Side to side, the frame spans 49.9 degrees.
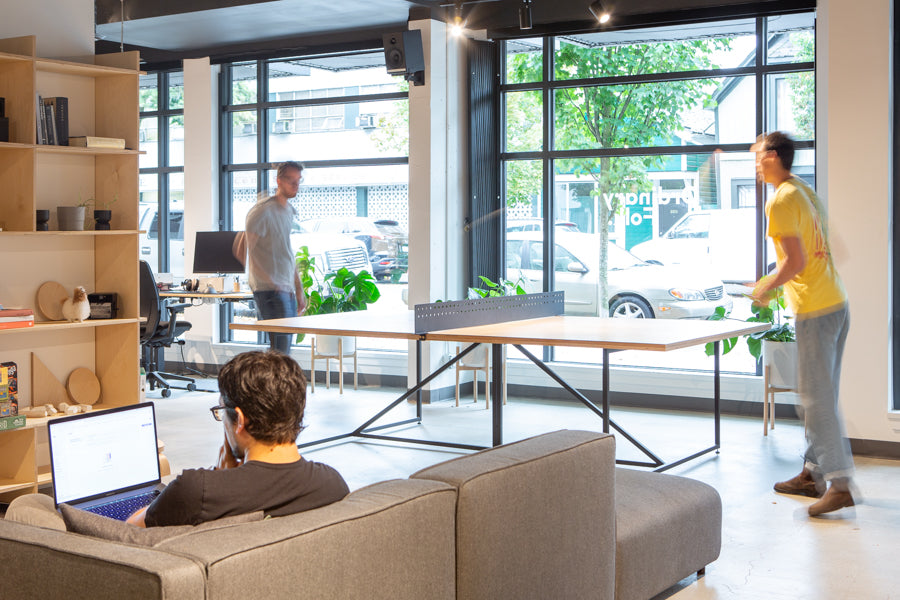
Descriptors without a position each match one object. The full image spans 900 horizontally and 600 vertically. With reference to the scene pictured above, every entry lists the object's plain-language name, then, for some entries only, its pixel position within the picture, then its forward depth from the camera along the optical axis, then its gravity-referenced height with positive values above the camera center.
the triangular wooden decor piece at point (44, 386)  4.78 -0.59
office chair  7.88 -0.51
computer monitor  8.94 +0.14
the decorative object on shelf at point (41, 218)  4.61 +0.24
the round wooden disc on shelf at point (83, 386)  4.94 -0.60
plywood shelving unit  4.54 +0.18
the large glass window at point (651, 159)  7.18 +0.82
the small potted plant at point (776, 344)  6.41 -0.57
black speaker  7.40 +1.65
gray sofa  1.68 -0.56
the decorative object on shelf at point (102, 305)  4.93 -0.19
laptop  2.72 -0.56
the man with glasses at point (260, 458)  1.98 -0.42
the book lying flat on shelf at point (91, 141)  4.75 +0.63
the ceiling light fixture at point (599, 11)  6.17 +1.67
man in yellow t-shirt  4.44 -0.26
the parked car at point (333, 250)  8.87 +0.15
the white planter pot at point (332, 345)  8.11 -0.67
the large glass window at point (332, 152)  8.69 +1.08
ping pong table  4.74 -0.36
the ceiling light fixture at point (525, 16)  6.43 +1.66
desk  8.58 -0.25
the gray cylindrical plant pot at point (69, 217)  4.72 +0.25
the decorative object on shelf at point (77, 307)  4.77 -0.19
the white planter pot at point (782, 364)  6.41 -0.68
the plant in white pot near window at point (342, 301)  8.16 -0.30
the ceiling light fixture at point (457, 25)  6.46 +1.62
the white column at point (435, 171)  7.70 +0.76
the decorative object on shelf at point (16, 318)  4.43 -0.22
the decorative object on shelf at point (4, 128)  4.49 +0.66
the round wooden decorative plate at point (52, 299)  4.76 -0.15
